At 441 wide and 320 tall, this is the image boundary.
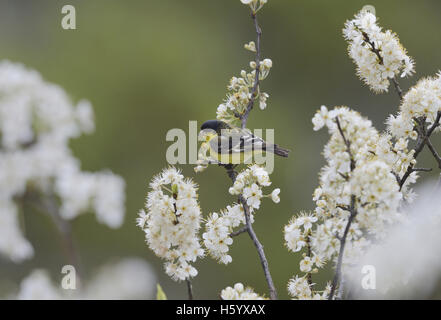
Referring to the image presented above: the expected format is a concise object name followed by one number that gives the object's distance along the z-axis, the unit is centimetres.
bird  217
